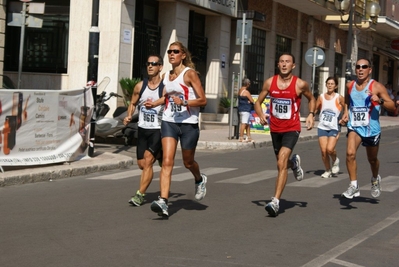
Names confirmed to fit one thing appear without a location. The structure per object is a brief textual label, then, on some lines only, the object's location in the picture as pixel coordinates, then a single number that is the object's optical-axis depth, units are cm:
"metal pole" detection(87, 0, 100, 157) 1561
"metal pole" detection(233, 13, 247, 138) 2232
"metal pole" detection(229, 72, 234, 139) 2250
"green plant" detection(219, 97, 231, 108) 2892
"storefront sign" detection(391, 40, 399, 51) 5306
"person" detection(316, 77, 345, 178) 1406
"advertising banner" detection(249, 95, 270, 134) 2478
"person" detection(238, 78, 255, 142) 2167
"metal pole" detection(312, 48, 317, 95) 2747
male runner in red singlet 965
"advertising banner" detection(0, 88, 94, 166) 1301
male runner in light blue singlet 1027
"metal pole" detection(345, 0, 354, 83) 3016
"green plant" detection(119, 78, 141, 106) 2245
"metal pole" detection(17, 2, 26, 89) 1594
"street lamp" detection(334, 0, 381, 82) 2990
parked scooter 1847
